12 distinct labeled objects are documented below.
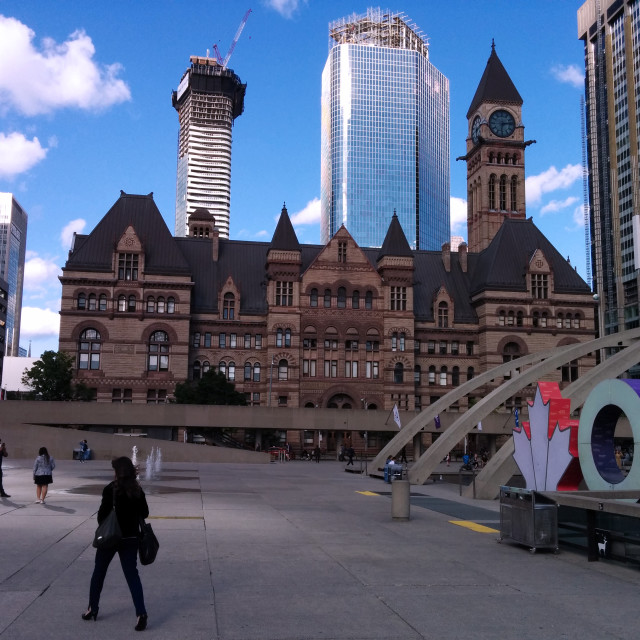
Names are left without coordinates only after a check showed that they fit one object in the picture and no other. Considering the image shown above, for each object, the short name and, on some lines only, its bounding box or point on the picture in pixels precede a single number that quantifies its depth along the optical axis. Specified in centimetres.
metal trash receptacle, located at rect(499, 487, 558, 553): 1505
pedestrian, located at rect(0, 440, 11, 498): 2339
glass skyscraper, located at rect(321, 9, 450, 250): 17788
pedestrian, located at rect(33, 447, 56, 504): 2167
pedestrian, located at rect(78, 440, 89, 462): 4984
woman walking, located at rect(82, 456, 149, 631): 927
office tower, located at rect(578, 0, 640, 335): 12269
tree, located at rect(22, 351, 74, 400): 6762
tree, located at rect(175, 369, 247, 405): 6788
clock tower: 10069
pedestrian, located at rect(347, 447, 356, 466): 5134
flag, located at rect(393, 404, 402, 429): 4806
